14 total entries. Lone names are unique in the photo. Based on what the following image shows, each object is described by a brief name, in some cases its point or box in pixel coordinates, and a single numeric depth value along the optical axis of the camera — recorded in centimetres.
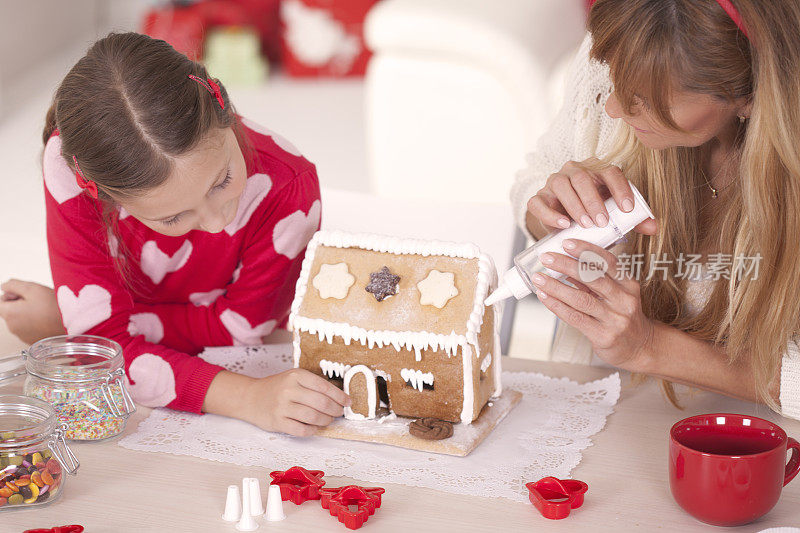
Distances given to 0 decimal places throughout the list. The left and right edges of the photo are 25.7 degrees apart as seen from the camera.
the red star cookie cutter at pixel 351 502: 133
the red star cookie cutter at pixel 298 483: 137
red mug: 132
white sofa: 302
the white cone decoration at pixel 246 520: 133
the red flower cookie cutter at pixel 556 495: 135
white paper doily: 141
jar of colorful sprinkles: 145
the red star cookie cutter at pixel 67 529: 131
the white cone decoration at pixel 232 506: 134
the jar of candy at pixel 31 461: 134
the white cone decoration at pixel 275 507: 135
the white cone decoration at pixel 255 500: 135
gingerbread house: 147
